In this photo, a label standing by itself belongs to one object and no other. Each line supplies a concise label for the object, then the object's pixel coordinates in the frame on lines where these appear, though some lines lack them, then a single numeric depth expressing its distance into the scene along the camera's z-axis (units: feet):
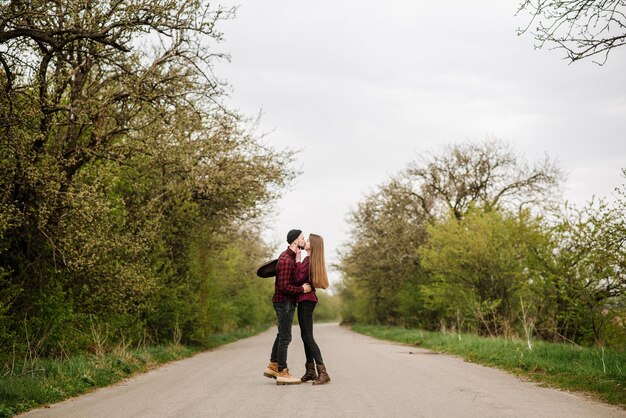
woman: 30.37
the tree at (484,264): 66.54
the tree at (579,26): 24.12
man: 30.45
